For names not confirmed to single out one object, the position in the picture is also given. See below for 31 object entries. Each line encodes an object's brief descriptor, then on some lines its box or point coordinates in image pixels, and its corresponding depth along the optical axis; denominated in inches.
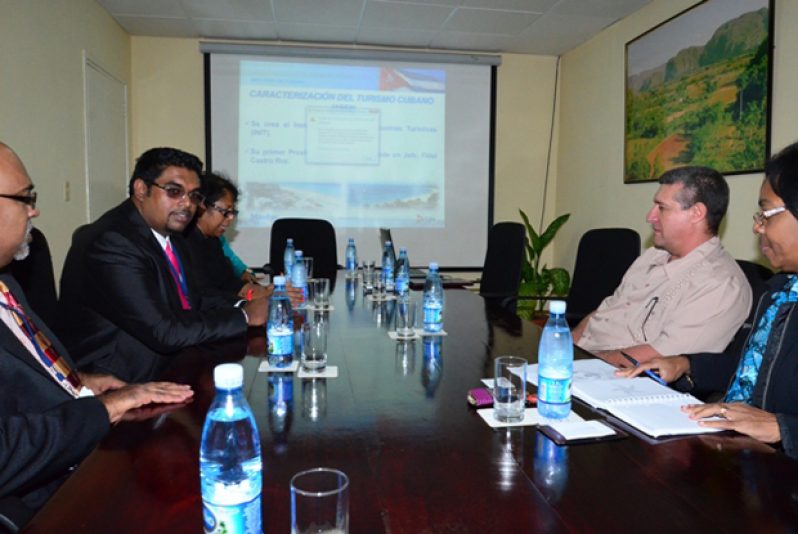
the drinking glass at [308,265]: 139.6
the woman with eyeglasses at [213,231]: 131.0
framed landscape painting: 130.6
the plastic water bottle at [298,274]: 121.6
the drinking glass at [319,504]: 28.2
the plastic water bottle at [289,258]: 145.8
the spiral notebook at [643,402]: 45.0
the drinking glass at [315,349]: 61.4
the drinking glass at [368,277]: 125.1
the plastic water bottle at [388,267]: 125.8
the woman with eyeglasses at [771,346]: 56.2
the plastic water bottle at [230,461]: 28.5
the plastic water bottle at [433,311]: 79.8
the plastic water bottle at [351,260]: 161.0
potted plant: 212.8
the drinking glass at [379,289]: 112.5
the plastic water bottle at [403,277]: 107.9
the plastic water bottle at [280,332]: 61.8
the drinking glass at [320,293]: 100.6
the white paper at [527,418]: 46.1
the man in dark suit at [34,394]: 40.0
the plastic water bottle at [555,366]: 46.8
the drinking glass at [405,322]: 77.8
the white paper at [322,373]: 58.8
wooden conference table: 32.1
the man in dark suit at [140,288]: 75.5
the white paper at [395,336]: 76.8
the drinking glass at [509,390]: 46.8
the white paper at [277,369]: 60.7
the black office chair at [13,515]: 36.9
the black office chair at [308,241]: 177.8
